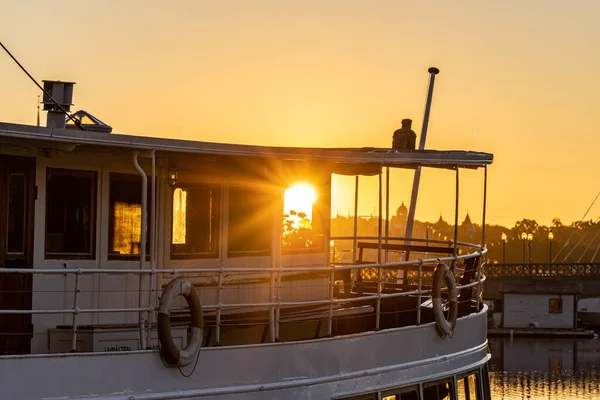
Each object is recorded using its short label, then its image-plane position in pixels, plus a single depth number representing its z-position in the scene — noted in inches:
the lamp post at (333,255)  941.2
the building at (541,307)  3513.8
